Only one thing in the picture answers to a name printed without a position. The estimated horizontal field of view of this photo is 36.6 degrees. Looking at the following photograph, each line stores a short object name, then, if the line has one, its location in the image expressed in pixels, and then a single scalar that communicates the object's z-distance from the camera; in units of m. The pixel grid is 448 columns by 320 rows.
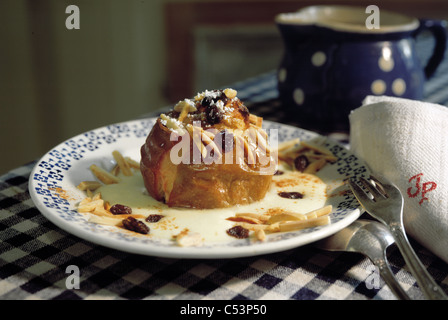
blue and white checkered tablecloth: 0.32
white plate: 0.32
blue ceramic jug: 0.48
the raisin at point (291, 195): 0.39
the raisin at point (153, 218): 0.36
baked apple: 0.38
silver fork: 0.31
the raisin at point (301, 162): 0.43
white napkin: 0.36
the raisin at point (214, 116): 0.39
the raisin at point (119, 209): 0.36
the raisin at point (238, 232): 0.34
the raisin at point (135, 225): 0.34
